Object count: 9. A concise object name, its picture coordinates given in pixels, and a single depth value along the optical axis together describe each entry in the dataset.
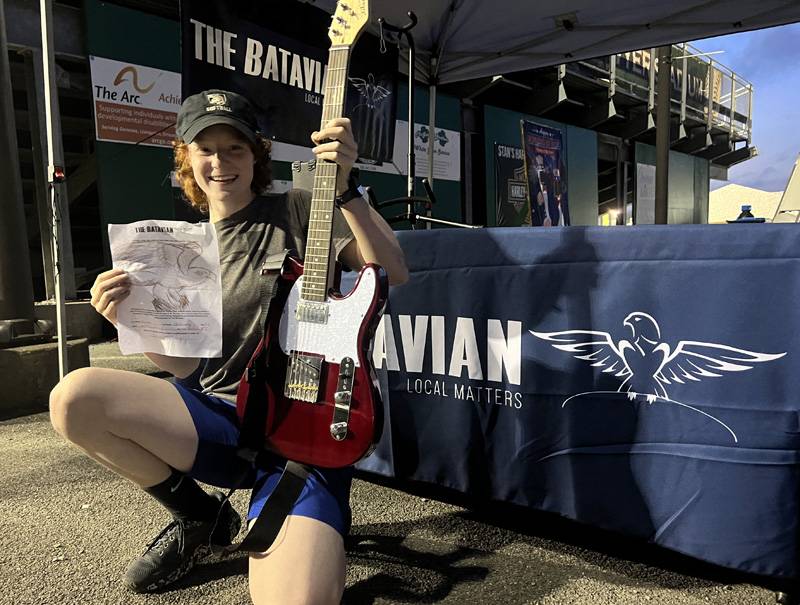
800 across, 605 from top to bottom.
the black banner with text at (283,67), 3.14
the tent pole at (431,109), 4.70
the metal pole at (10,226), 3.76
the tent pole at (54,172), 3.41
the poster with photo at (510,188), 11.48
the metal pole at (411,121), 3.67
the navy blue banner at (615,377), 1.47
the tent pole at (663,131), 7.81
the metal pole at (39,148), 6.02
